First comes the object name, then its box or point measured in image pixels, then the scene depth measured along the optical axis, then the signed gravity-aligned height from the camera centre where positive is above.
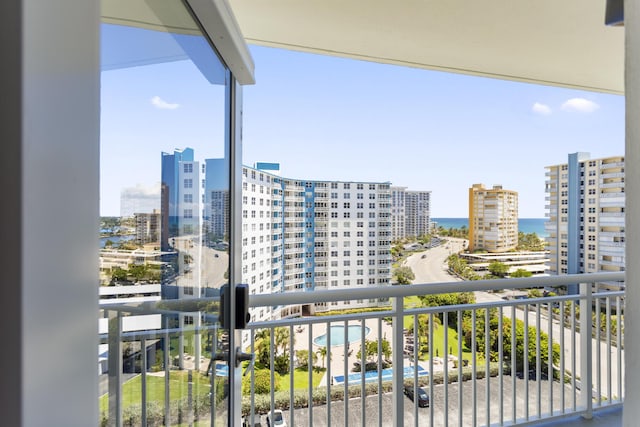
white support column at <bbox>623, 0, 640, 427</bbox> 0.62 +0.01
